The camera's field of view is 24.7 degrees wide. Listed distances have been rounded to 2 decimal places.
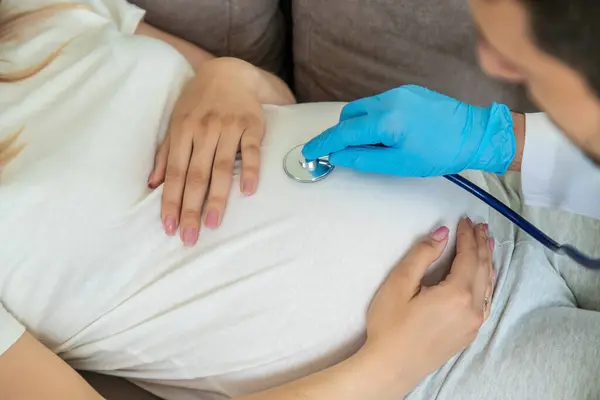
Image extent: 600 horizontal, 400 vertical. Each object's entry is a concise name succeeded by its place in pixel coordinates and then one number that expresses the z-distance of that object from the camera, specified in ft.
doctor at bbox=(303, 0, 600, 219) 3.96
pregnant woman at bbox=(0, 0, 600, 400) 3.83
